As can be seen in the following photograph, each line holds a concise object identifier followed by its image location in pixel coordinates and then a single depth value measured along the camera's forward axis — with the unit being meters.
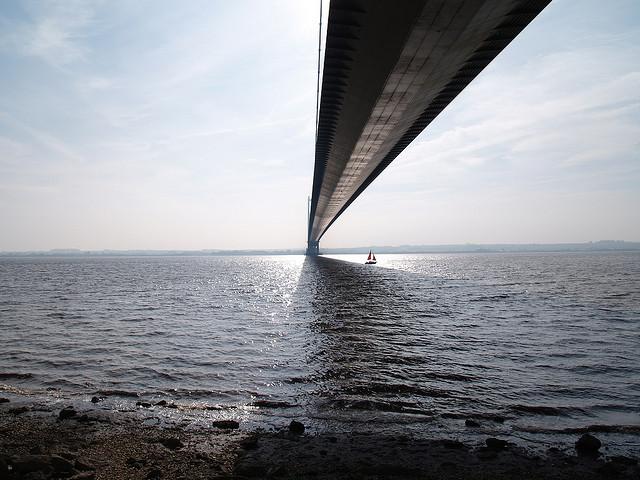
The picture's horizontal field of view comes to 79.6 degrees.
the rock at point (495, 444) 6.36
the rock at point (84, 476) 5.07
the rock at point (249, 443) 6.39
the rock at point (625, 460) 5.95
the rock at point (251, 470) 5.48
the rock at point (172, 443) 6.40
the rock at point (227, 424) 7.30
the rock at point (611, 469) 5.63
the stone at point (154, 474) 5.34
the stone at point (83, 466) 5.50
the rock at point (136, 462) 5.73
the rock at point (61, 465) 5.28
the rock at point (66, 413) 7.70
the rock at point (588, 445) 6.29
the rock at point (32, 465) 5.11
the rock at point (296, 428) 7.01
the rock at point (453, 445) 6.43
